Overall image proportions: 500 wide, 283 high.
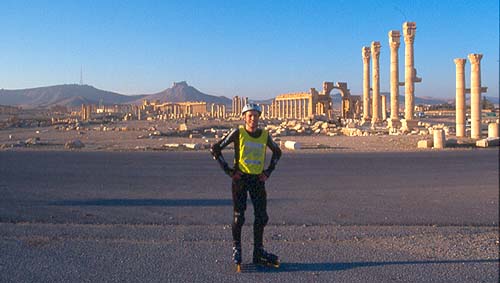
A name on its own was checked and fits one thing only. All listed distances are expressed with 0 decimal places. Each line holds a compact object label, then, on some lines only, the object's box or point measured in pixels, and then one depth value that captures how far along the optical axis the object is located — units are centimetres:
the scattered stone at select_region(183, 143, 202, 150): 2716
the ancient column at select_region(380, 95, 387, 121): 6406
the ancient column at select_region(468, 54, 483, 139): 3303
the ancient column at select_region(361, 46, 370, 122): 5356
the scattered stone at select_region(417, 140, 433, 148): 2737
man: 704
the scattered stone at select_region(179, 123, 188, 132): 4451
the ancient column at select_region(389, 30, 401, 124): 4406
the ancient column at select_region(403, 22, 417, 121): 4075
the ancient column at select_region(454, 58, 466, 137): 3384
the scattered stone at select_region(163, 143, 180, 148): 2822
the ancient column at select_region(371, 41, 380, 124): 5006
